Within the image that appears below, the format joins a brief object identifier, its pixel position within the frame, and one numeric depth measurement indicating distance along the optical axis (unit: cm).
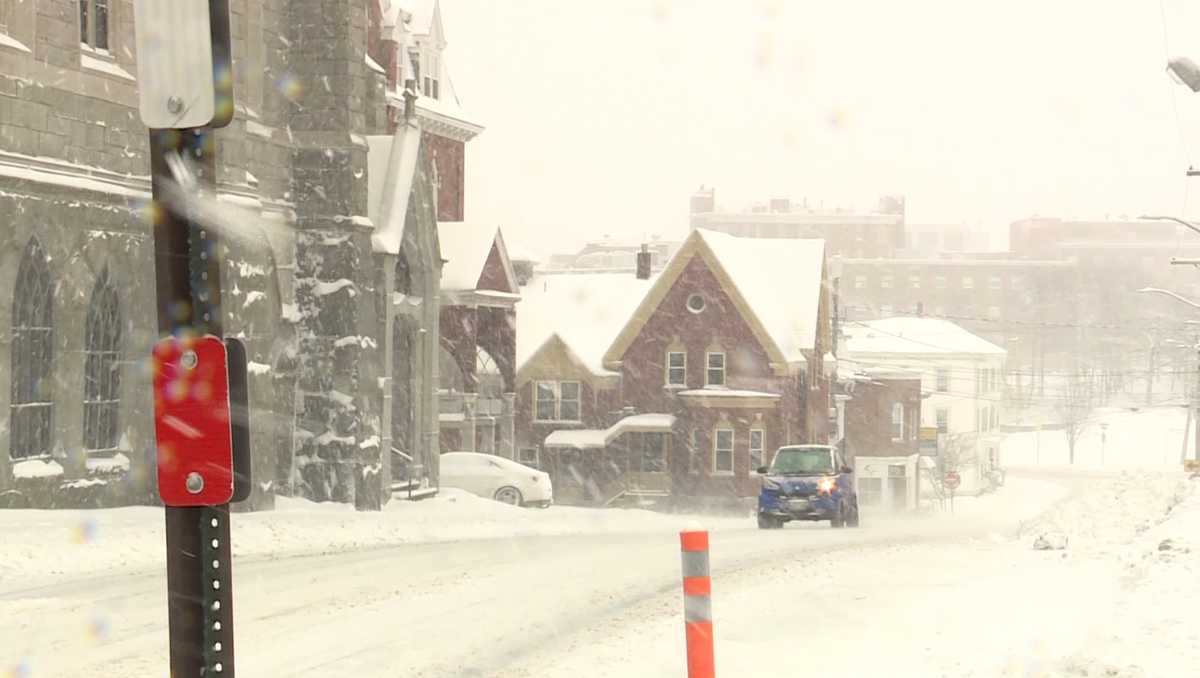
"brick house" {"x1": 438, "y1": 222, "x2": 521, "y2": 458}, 5378
